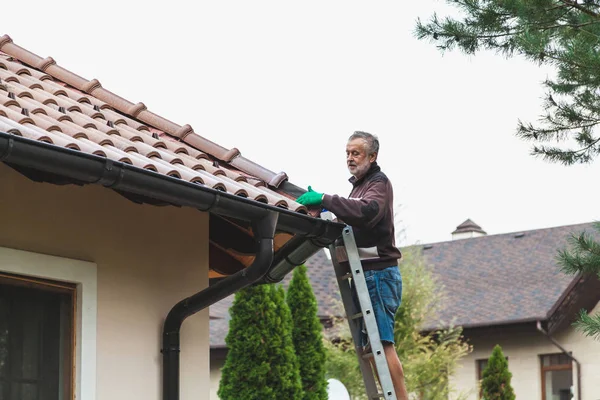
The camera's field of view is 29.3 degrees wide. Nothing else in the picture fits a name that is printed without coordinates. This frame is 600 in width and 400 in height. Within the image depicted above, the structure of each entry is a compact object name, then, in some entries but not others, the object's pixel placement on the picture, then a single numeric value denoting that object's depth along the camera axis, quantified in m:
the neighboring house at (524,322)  26.23
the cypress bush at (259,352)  18.03
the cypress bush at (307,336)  19.44
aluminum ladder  6.36
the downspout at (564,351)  25.94
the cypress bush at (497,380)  23.89
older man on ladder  6.51
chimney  35.47
